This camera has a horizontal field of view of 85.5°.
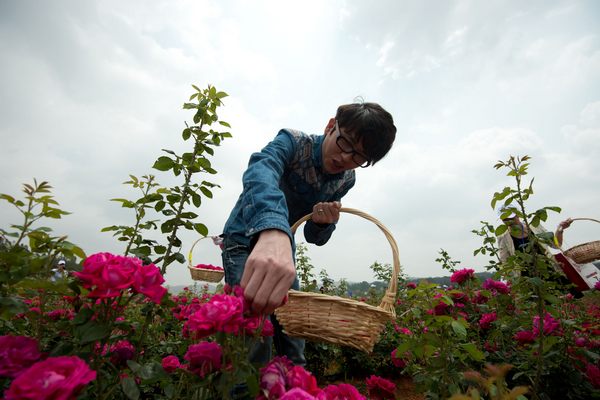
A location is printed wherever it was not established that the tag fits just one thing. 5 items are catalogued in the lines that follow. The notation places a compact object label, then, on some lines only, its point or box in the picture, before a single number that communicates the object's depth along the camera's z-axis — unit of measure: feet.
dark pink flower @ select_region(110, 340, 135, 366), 3.06
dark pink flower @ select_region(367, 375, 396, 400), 4.20
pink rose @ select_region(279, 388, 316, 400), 1.97
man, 3.49
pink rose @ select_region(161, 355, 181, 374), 3.42
